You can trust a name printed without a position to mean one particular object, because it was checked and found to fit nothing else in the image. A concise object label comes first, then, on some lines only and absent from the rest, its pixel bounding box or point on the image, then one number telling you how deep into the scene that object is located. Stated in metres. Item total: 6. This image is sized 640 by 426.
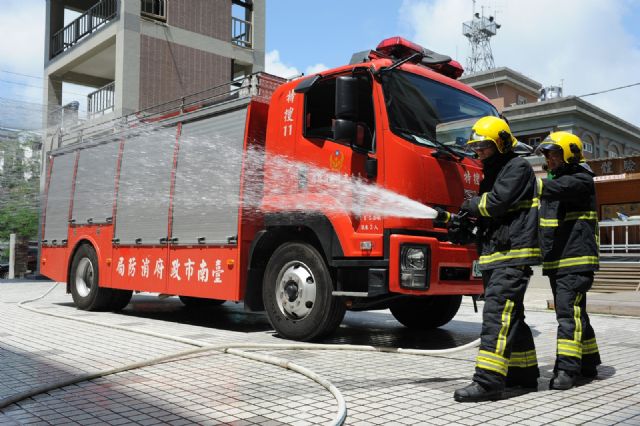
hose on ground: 3.96
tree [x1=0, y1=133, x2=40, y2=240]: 16.22
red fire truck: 5.81
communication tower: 37.97
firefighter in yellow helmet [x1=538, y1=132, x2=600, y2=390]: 4.77
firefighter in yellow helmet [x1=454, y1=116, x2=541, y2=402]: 4.21
